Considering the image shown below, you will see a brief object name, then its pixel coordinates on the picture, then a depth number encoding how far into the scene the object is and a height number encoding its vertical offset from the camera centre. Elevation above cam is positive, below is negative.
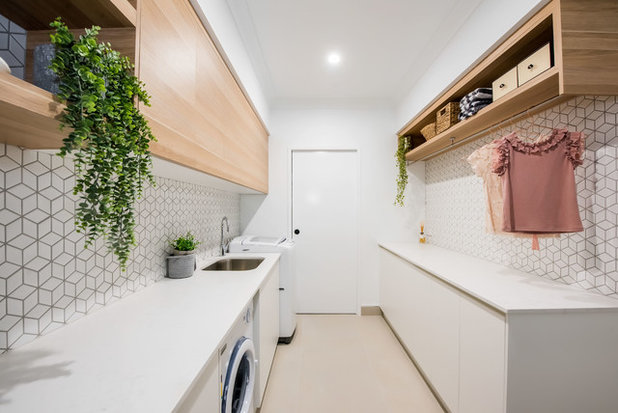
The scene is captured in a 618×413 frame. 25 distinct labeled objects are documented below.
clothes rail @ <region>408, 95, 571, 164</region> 1.38 +0.62
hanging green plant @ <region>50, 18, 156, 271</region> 0.52 +0.21
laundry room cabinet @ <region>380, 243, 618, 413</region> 1.05 -0.58
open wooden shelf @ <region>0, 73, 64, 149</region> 0.45 +0.21
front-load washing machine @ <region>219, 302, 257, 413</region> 0.98 -0.66
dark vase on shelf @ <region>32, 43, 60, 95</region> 0.57 +0.32
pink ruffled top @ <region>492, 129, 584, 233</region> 1.22 +0.17
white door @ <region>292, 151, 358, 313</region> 3.13 -0.19
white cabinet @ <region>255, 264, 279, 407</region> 1.54 -0.79
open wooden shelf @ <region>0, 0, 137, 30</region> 0.67 +0.55
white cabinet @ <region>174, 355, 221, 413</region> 0.68 -0.52
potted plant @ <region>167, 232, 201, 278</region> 1.56 -0.28
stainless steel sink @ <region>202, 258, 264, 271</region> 2.19 -0.44
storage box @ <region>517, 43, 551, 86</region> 1.19 +0.73
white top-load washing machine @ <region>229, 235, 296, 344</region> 2.38 -0.58
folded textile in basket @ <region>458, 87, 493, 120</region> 1.66 +0.75
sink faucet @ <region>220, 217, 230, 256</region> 2.38 -0.14
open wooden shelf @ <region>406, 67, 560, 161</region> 1.23 +0.63
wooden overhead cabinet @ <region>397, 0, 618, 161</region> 1.09 +0.73
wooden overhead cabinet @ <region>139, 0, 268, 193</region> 0.86 +0.53
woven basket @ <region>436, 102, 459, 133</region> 1.98 +0.78
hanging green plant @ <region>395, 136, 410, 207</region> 2.91 +0.58
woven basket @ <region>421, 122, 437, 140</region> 2.32 +0.77
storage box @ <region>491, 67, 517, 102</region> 1.39 +0.74
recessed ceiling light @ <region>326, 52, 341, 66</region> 2.19 +1.36
